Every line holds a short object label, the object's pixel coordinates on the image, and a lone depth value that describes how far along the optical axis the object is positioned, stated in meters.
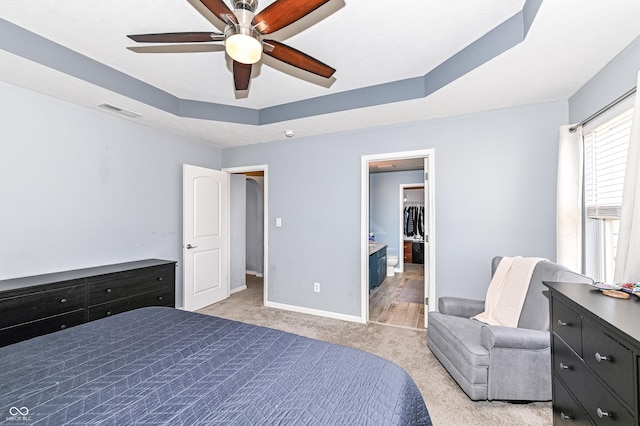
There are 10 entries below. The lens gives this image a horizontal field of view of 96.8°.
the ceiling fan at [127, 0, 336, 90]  1.35
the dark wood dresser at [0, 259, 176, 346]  2.07
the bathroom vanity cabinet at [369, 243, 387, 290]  4.61
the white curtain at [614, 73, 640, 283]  1.44
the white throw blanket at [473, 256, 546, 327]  2.24
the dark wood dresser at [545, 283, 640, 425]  0.93
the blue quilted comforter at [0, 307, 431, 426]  0.97
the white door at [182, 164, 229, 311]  3.84
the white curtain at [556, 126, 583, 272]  2.33
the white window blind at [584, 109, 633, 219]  1.89
